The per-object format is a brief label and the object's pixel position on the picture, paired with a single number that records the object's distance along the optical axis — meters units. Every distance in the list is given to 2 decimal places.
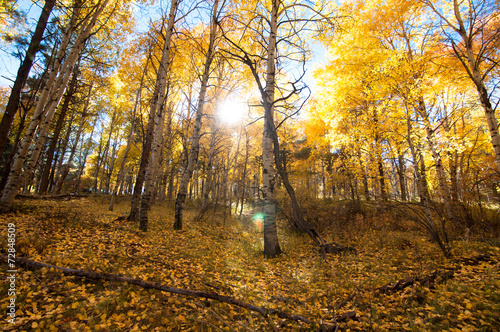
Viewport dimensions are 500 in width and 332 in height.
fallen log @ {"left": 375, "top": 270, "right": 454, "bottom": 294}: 3.21
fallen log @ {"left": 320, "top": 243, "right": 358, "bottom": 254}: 5.49
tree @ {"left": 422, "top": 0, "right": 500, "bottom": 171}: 5.24
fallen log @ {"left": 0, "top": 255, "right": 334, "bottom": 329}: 2.50
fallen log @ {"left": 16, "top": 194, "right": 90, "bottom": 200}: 8.20
